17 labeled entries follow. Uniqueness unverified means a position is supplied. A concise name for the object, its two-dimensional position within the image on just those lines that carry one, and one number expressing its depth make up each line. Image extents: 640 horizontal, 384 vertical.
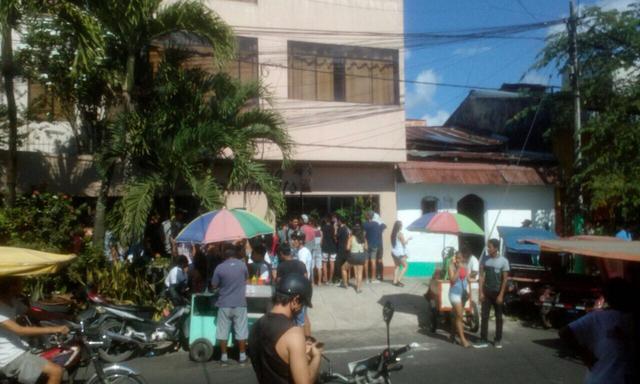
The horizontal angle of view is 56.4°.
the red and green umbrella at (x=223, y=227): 9.12
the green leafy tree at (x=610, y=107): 14.06
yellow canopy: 5.47
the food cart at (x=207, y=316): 8.92
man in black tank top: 3.38
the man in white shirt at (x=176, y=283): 9.89
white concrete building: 16.78
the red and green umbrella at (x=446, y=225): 11.17
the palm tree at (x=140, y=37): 10.74
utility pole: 15.45
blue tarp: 12.73
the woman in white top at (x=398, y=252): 14.47
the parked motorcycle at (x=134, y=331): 8.74
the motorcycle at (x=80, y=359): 6.05
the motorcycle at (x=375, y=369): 5.20
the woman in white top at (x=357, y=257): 13.56
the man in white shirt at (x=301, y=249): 11.73
